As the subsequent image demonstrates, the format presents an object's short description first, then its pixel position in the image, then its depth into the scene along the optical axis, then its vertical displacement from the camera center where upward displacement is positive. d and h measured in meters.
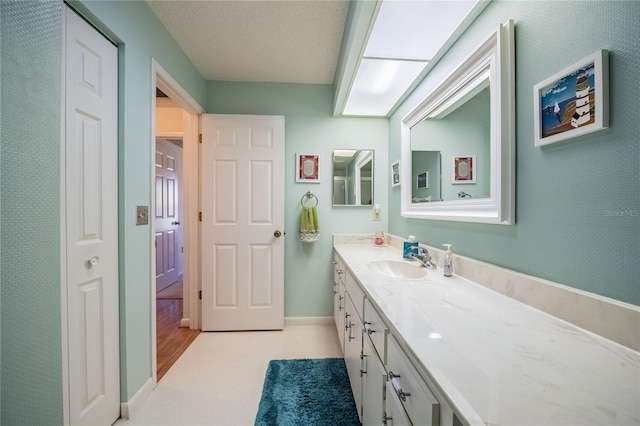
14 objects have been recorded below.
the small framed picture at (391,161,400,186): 2.20 +0.36
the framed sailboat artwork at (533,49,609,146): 0.64 +0.33
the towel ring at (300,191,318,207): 2.44 +0.16
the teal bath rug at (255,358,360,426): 1.32 -1.13
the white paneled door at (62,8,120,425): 1.07 -0.06
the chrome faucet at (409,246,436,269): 1.43 -0.28
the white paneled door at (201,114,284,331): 2.31 -0.11
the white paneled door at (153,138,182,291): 3.51 -0.04
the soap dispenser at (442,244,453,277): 1.25 -0.27
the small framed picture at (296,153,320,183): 2.43 +0.44
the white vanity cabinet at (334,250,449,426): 0.60 -0.55
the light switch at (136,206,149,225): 1.43 -0.02
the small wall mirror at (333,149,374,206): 2.47 +0.36
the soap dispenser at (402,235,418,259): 1.59 -0.24
